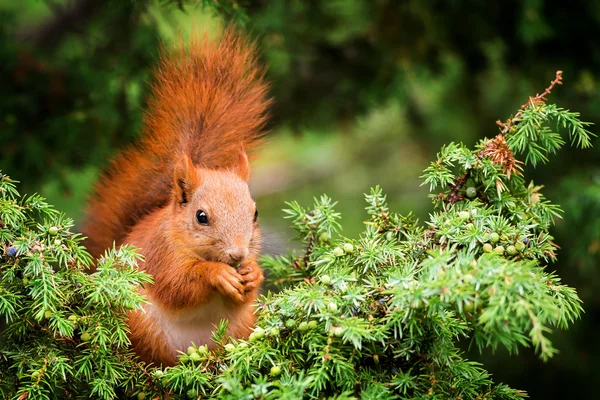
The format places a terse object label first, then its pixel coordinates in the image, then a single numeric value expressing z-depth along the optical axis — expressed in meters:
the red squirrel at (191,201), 3.83
